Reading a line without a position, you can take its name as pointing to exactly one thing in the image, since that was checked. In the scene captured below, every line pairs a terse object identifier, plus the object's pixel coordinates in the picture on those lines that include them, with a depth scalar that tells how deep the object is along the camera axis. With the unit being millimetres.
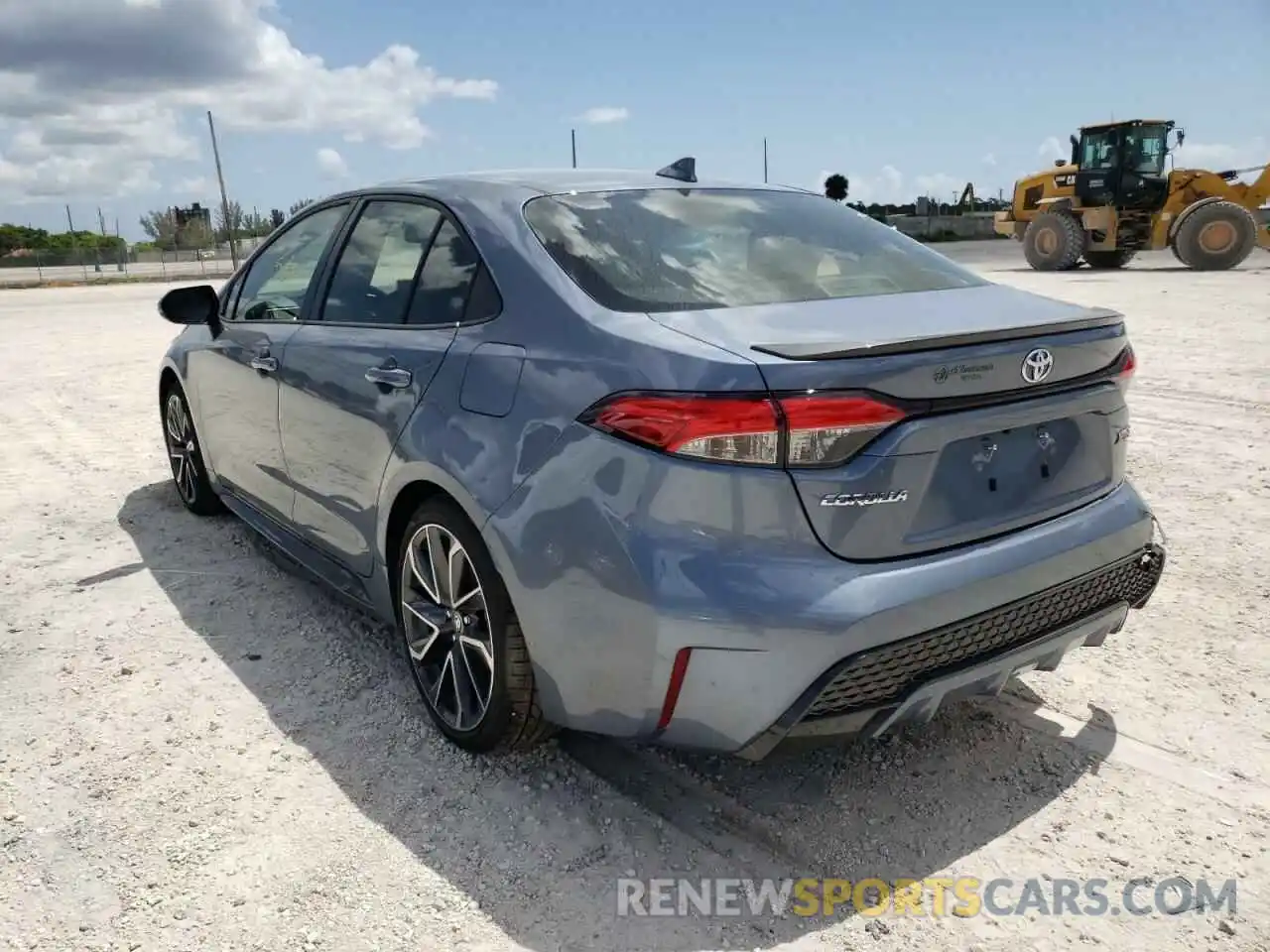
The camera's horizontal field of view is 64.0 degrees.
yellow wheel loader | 20484
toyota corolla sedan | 2125
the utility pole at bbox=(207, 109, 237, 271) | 44000
